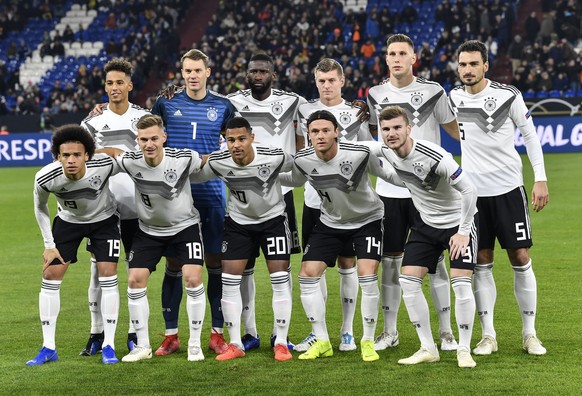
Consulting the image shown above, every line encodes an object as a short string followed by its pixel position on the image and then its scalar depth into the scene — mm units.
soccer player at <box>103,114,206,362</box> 15656
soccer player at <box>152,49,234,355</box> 16500
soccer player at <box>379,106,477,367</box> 14602
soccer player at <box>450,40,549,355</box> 15383
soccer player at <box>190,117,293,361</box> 15812
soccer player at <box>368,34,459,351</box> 16203
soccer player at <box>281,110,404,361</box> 15625
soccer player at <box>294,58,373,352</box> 16328
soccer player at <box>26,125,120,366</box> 15430
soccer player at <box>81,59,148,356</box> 16547
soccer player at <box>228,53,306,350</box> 16797
